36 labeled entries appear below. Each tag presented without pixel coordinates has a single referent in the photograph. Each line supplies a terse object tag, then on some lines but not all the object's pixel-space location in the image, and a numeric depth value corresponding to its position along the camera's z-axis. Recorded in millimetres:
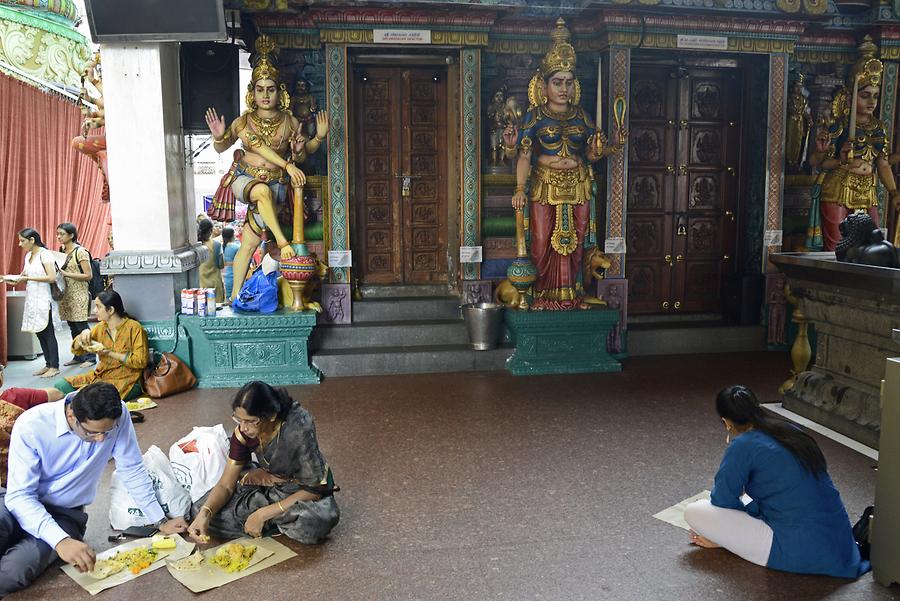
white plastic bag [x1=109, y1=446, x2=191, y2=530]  3887
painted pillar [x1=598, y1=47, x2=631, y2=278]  7938
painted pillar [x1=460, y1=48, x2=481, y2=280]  7855
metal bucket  7555
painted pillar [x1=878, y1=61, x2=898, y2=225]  8641
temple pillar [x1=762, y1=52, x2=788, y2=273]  8305
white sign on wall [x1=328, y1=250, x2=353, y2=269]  7816
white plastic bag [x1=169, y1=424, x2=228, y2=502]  4113
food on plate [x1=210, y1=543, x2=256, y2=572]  3592
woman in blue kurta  3324
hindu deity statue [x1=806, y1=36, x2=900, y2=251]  8258
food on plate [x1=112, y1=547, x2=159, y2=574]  3574
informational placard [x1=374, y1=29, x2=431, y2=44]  7672
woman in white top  7641
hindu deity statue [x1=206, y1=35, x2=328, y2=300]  7195
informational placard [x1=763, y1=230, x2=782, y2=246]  8477
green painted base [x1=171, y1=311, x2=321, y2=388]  7016
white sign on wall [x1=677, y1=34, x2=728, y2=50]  8062
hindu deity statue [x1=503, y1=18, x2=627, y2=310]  7500
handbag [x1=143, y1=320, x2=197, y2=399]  6629
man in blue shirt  3307
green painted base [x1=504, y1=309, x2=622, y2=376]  7488
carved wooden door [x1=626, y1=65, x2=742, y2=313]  8680
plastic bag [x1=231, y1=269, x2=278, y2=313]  7220
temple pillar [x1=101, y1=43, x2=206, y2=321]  6902
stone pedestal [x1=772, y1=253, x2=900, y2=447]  5105
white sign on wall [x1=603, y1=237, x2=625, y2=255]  8078
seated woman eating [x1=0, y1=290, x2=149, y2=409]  6320
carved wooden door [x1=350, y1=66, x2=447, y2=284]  8219
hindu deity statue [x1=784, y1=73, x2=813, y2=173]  8508
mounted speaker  7461
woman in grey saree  3707
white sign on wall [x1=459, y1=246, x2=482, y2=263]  8003
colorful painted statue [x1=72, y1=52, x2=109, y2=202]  7512
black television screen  6578
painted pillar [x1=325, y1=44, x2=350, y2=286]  7676
